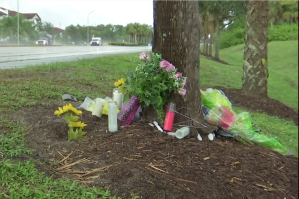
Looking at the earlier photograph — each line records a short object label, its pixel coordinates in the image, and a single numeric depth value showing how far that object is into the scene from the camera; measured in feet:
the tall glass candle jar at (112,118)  11.02
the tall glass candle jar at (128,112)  11.74
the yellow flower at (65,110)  10.25
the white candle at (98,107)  12.64
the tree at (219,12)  72.09
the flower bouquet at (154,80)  11.27
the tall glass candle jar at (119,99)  13.23
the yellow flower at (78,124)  10.44
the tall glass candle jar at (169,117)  11.39
